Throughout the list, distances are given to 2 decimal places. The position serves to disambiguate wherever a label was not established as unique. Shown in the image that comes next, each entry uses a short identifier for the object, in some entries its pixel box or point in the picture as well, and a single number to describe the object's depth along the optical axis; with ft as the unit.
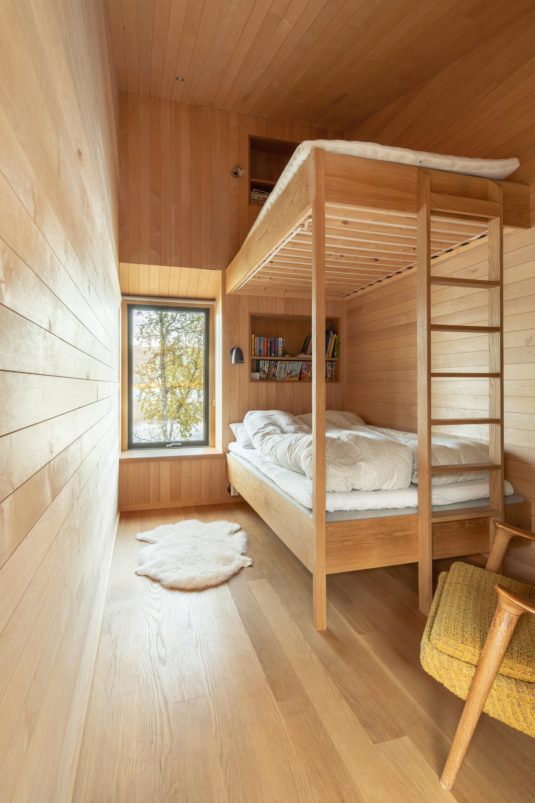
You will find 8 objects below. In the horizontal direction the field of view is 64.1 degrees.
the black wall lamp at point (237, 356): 12.92
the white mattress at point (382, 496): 6.81
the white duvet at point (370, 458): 6.93
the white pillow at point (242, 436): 12.03
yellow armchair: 3.62
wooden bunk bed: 6.28
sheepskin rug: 8.02
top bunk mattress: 6.10
